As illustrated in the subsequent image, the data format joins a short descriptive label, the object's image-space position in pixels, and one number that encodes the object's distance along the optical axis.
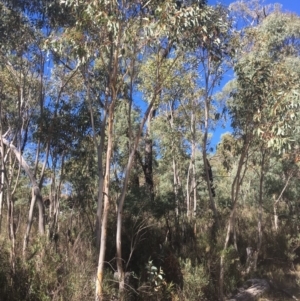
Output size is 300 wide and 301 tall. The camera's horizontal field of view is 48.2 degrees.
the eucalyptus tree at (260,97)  6.14
